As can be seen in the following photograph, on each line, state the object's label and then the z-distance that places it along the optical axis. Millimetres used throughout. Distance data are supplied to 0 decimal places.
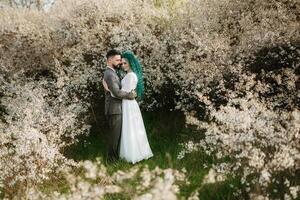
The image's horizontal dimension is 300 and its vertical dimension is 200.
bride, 9438
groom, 9445
